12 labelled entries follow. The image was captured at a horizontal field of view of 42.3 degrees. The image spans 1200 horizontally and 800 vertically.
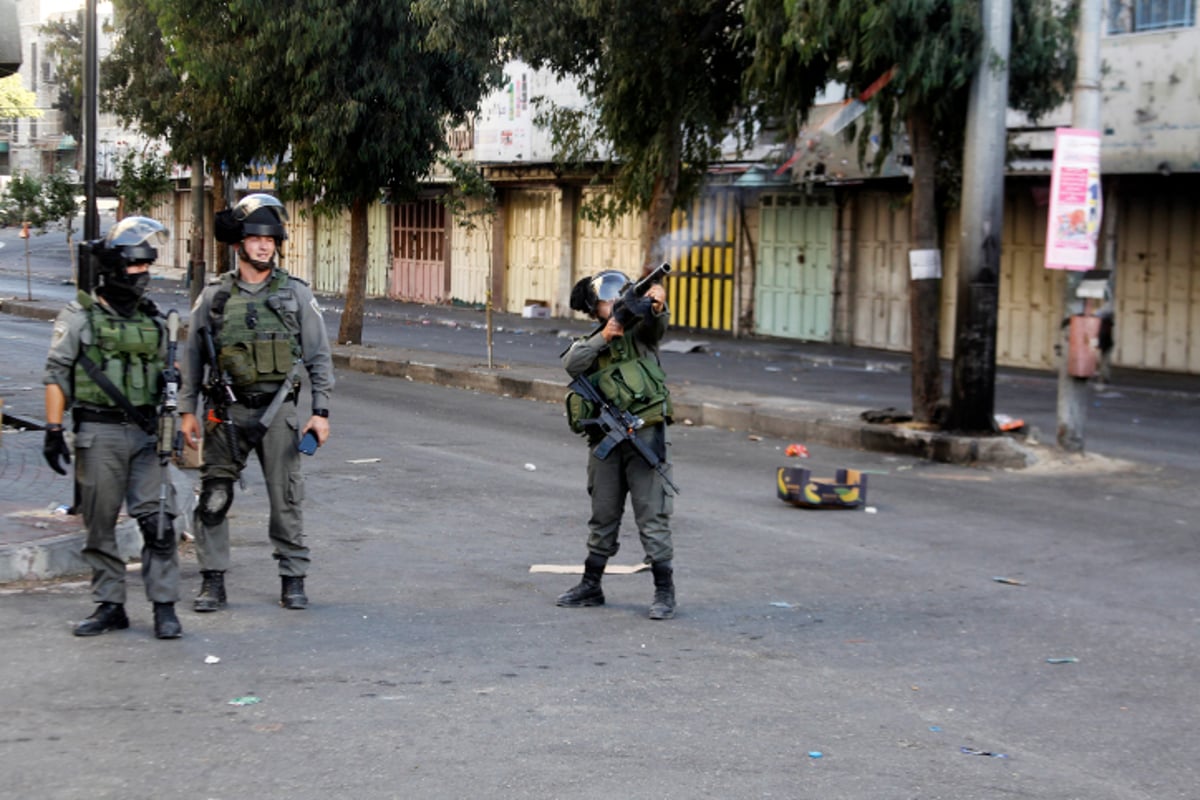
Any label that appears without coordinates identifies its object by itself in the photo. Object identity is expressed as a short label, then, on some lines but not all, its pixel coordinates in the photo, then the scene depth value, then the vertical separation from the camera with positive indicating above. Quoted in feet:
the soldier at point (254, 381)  22.72 -1.44
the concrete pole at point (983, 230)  42.60 +1.90
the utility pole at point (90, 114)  40.11 +4.35
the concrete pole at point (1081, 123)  40.55 +4.70
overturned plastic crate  34.30 -4.29
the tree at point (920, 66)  42.37 +6.61
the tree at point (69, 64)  120.78 +20.21
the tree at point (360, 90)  69.72 +9.21
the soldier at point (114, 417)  21.13 -1.86
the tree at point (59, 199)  122.52 +6.40
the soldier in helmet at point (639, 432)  23.17 -2.01
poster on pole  41.04 +2.65
